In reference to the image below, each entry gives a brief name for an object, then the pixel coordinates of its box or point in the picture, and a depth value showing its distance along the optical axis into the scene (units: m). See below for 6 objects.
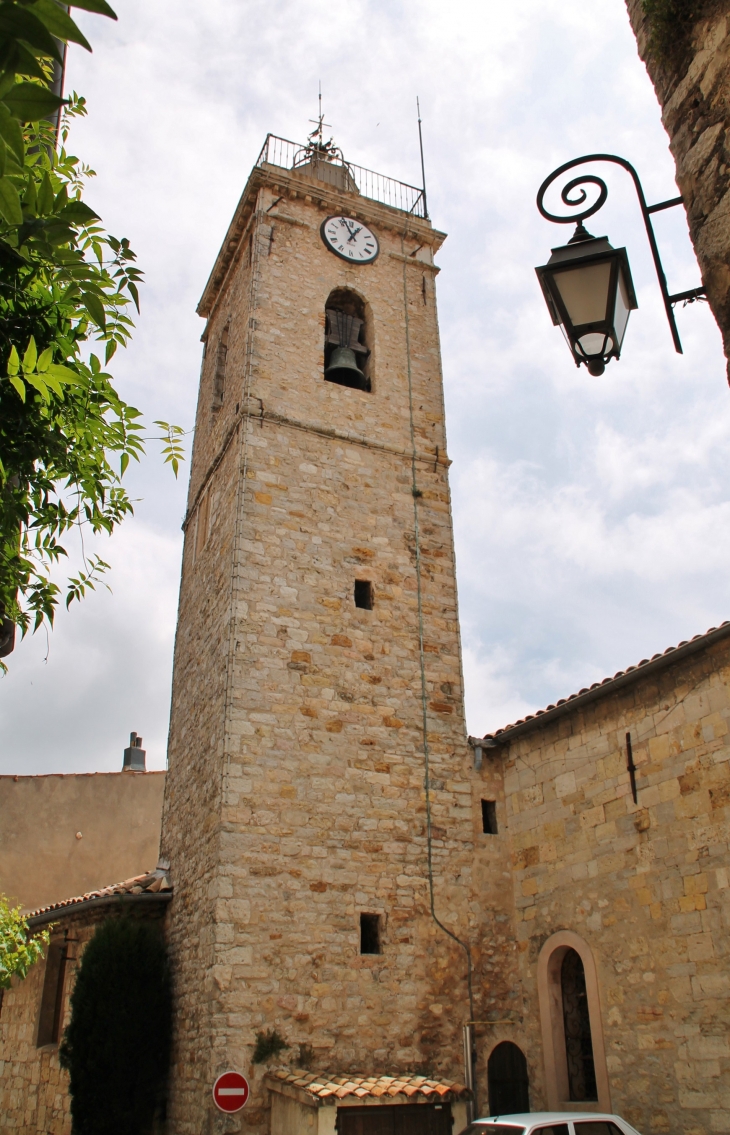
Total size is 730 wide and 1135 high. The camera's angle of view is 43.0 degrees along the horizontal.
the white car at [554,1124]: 6.66
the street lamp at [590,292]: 3.61
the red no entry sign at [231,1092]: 8.34
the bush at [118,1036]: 9.48
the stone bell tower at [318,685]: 9.27
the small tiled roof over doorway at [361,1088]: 7.77
